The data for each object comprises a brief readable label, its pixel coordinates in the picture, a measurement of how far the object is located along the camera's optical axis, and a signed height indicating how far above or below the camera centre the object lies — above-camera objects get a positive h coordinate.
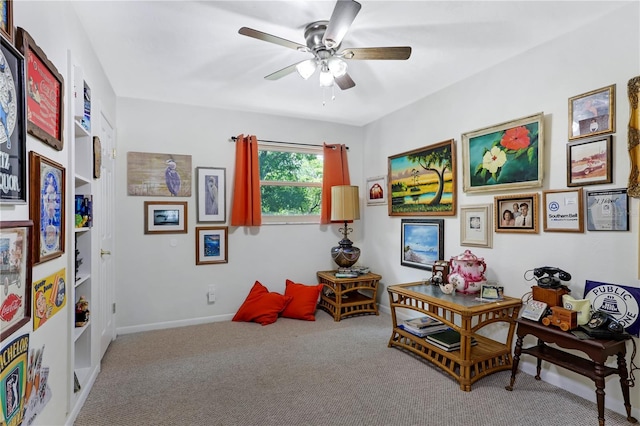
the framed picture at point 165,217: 3.53 -0.06
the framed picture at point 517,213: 2.50 -0.02
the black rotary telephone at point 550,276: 2.23 -0.46
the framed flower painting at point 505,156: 2.48 +0.44
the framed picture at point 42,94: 1.31 +0.52
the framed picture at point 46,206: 1.38 +0.03
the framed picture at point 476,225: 2.86 -0.14
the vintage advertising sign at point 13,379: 1.14 -0.60
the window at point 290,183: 4.16 +0.36
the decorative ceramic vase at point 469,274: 2.68 -0.52
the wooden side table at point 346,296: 3.81 -1.05
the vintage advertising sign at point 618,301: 1.94 -0.56
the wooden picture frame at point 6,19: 1.11 +0.66
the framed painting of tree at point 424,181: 3.24 +0.31
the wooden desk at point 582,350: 1.85 -0.89
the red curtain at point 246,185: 3.84 +0.30
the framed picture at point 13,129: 1.10 +0.29
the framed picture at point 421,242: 3.38 -0.34
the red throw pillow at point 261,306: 3.69 -1.07
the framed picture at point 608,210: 2.01 +0.00
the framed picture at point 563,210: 2.23 +0.00
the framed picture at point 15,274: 1.13 -0.22
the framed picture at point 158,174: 3.48 +0.40
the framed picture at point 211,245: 3.73 -0.37
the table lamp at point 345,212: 3.99 -0.01
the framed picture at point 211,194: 3.74 +0.20
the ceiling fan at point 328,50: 1.85 +1.00
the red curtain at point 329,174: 4.31 +0.48
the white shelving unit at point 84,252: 2.06 -0.27
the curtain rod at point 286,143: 3.90 +0.86
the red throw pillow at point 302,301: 3.80 -1.04
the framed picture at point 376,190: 4.18 +0.26
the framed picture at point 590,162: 2.08 +0.31
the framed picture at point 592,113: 2.07 +0.63
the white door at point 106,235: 2.72 -0.20
